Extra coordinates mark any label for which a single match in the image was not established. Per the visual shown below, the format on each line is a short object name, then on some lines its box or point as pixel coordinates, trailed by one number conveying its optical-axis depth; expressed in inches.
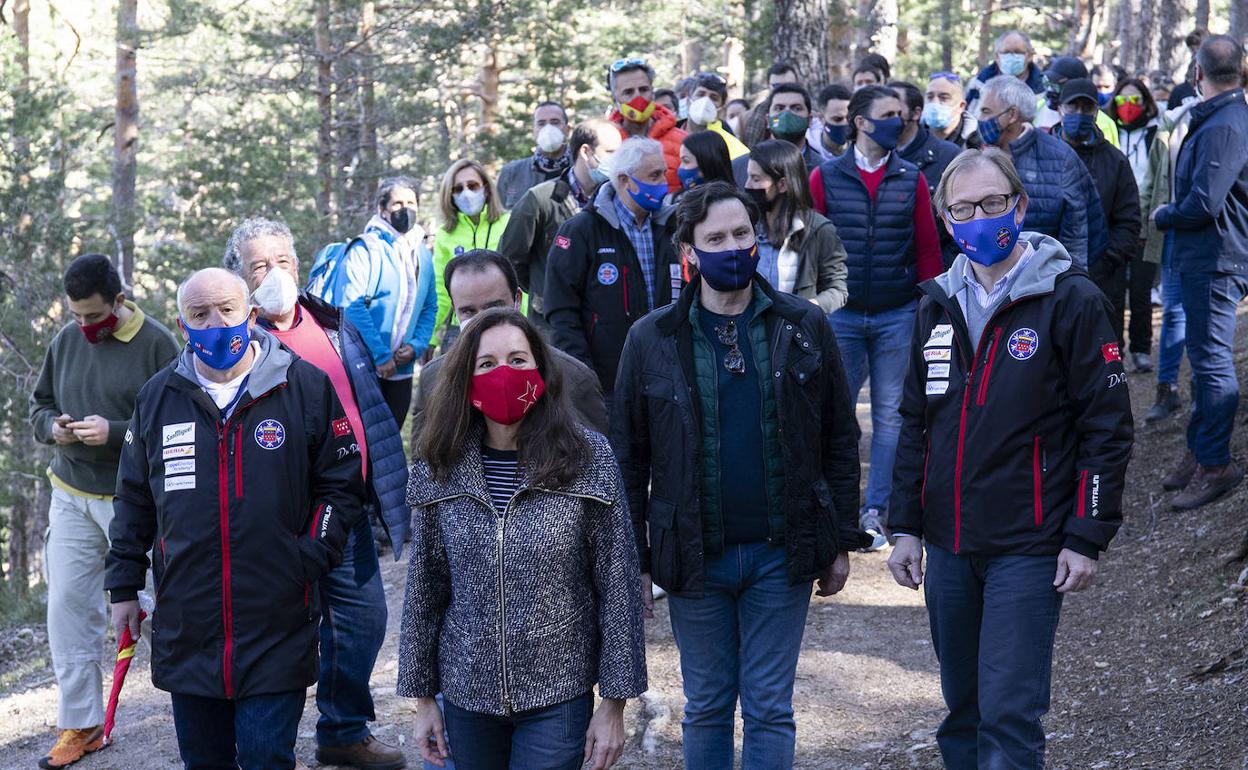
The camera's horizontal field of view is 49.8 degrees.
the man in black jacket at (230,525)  174.9
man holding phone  243.1
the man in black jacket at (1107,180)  329.4
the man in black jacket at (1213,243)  294.4
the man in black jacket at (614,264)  257.0
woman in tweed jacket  142.6
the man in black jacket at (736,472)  167.6
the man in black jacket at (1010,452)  156.9
